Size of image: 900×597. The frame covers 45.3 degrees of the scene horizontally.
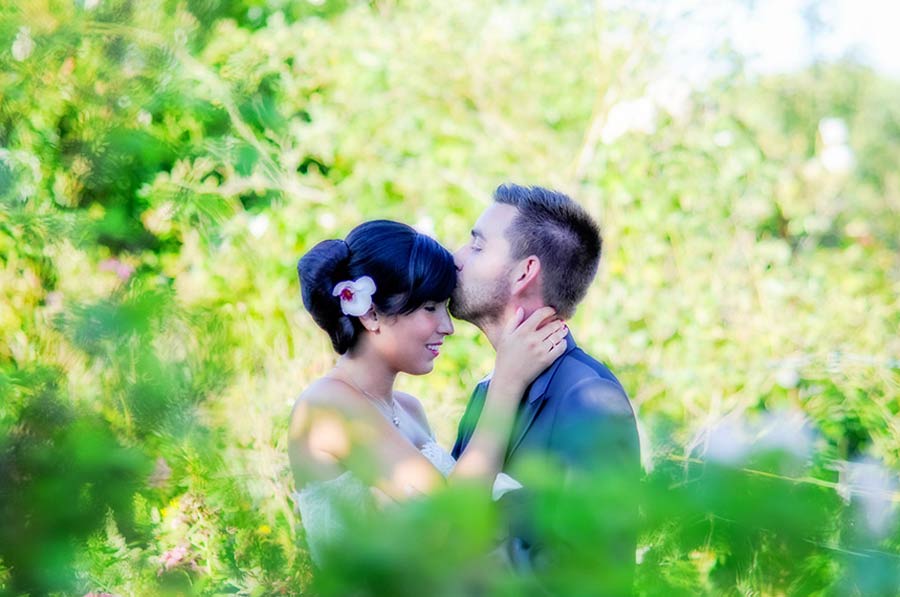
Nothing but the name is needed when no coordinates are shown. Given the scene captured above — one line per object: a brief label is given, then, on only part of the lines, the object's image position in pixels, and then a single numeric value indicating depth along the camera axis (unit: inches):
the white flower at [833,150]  310.0
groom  115.8
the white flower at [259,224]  271.0
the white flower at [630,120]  270.4
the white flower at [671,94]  272.7
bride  118.0
